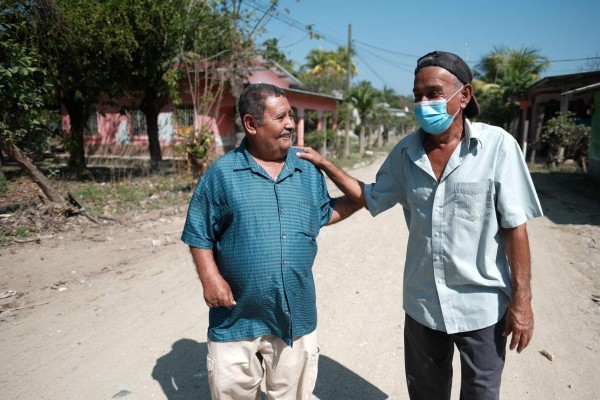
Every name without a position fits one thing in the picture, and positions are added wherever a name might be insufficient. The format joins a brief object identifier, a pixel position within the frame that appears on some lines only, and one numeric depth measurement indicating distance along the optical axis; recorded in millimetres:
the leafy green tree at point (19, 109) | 6148
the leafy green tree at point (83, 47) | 9758
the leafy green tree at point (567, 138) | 14195
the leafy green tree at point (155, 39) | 11344
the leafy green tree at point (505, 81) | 21234
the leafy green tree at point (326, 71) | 29656
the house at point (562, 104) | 12883
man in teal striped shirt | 1979
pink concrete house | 18281
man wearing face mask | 1806
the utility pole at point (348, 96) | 23073
